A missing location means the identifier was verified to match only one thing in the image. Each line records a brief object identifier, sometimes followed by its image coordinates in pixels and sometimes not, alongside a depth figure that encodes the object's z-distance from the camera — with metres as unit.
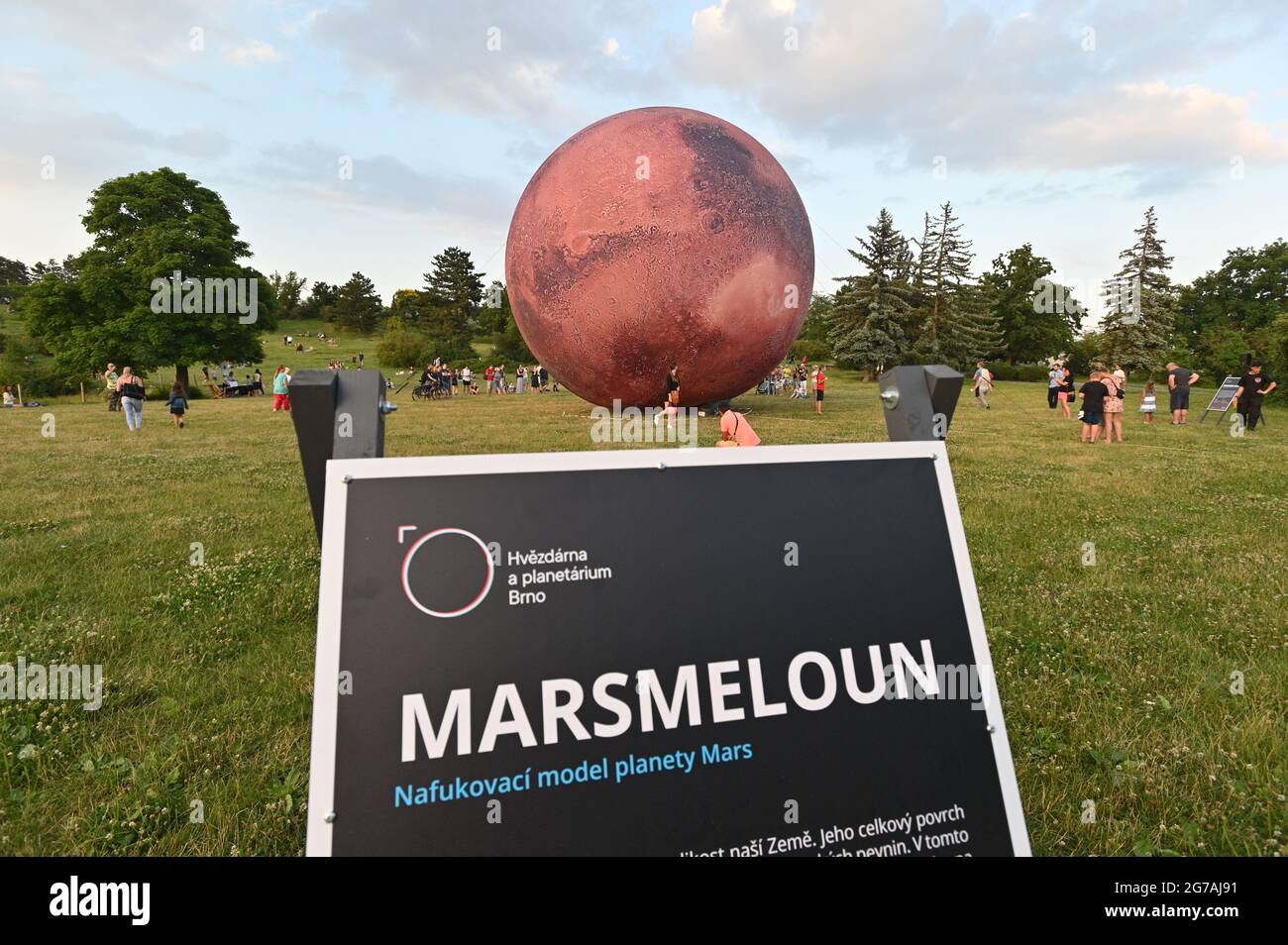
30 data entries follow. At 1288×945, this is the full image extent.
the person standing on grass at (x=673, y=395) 13.09
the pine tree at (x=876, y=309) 49.94
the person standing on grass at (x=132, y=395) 17.14
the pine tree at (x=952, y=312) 53.69
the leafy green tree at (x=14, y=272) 100.81
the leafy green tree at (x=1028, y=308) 61.38
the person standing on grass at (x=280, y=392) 21.40
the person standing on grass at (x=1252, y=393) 16.66
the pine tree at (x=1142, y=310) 52.47
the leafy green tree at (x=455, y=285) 74.25
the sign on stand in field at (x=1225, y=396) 19.66
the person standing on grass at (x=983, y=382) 24.02
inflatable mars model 12.04
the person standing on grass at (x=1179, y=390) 18.52
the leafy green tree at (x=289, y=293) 94.38
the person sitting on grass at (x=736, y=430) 7.69
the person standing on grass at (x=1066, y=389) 21.25
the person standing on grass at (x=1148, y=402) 18.75
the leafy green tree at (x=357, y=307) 86.12
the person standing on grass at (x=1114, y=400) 14.30
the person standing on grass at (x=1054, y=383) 22.39
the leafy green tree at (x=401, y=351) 60.88
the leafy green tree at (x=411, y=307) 75.44
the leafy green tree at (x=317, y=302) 96.19
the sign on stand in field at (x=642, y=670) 1.59
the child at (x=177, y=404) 17.55
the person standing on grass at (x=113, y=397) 26.02
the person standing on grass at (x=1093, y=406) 14.33
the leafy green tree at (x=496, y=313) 66.88
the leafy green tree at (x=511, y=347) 60.62
